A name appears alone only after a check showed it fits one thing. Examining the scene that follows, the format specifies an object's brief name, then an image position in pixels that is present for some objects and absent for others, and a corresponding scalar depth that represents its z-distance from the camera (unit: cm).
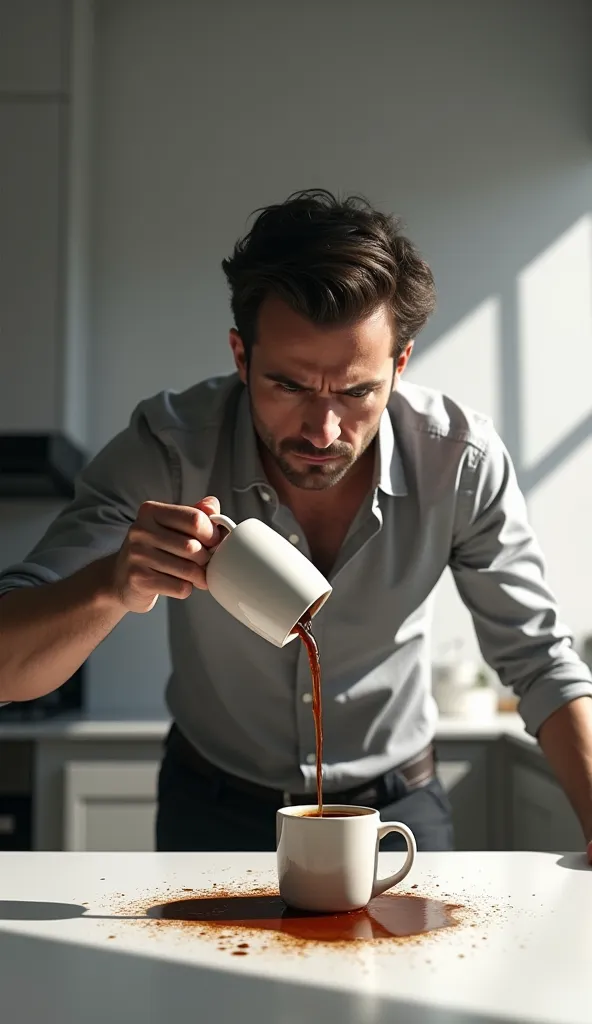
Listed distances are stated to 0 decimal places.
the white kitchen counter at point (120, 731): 287
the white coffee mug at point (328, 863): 103
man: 144
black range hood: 309
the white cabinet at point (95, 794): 289
